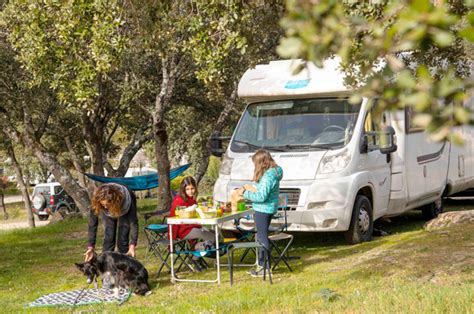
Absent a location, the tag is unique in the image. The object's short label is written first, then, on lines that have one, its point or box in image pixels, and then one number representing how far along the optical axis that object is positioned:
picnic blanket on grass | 14.57
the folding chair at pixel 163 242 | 17.02
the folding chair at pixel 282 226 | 17.07
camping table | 15.60
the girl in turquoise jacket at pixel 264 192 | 16.11
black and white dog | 15.01
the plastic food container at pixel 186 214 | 16.20
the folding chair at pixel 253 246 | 15.30
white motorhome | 19.31
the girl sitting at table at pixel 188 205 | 17.36
